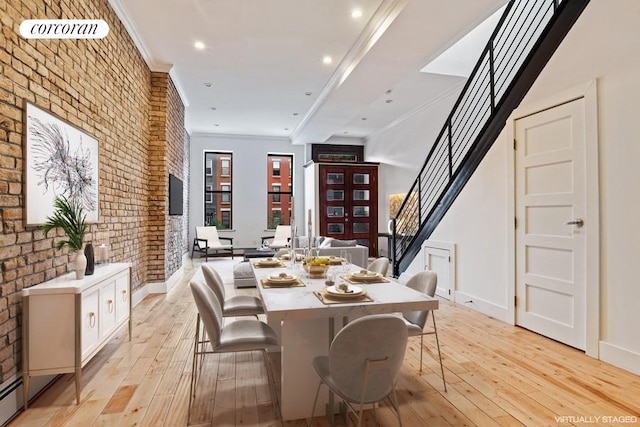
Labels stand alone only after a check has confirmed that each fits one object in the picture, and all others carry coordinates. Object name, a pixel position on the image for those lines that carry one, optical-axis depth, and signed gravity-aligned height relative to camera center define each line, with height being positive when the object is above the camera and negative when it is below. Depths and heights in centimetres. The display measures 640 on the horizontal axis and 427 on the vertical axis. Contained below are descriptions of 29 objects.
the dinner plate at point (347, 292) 195 -46
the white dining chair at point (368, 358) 147 -63
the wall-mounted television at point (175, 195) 566 +34
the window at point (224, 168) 996 +135
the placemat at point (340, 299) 191 -48
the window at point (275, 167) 1029 +143
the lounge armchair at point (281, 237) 875 -59
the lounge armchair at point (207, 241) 843 -65
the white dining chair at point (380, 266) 306 -47
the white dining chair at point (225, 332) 200 -77
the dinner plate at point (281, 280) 231 -44
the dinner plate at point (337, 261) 322 -45
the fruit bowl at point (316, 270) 254 -42
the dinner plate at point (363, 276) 248 -45
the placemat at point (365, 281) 246 -48
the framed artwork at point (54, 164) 230 +39
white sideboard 217 -74
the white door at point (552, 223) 306 -8
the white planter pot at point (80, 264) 246 -36
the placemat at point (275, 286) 229 -47
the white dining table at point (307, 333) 192 -73
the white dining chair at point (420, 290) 237 -55
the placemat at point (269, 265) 304 -45
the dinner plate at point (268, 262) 307 -43
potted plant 246 -9
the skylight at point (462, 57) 489 +247
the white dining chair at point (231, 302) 270 -75
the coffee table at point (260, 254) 763 -89
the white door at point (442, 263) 473 -71
